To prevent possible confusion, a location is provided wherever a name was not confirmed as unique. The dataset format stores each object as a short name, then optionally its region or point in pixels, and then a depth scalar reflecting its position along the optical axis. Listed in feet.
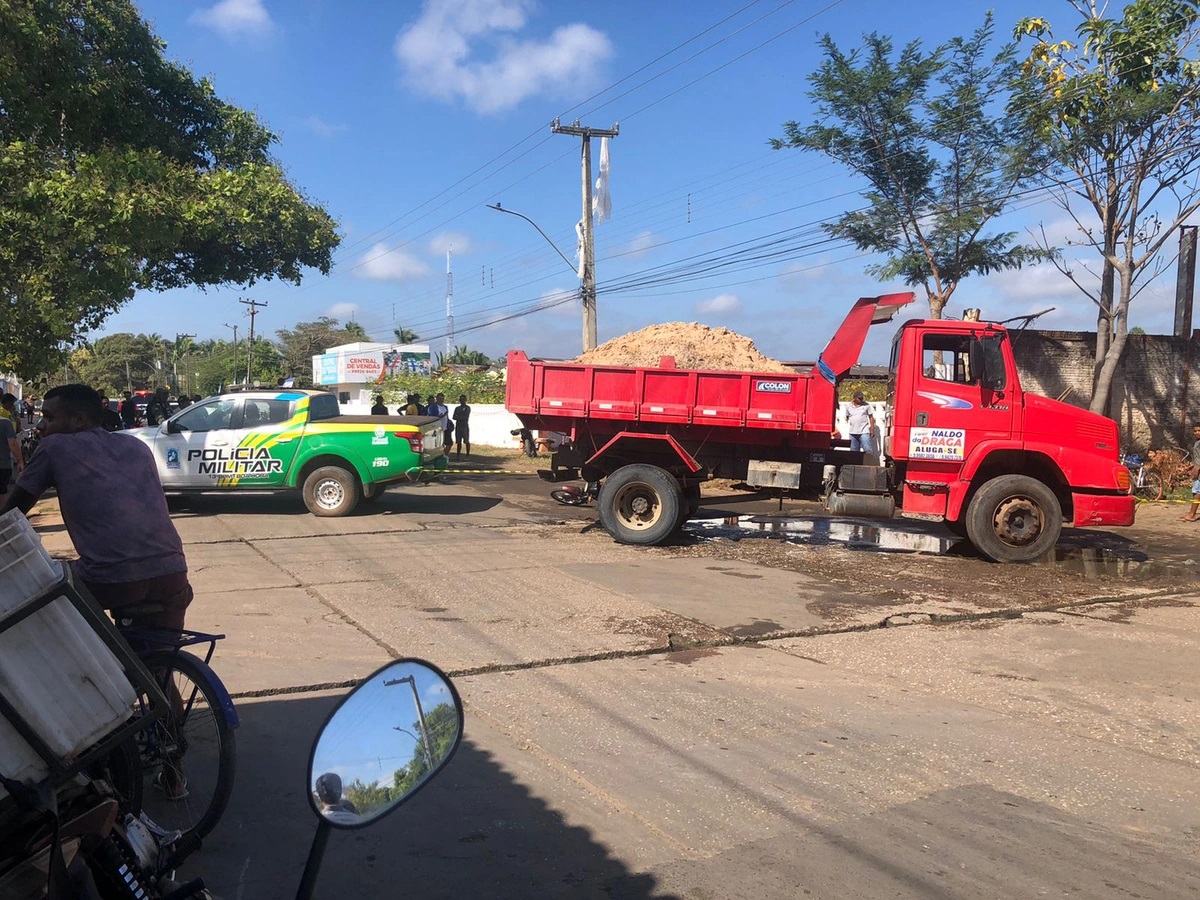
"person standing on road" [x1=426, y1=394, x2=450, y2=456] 76.33
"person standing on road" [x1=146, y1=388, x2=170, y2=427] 60.02
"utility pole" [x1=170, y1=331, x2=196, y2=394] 286.38
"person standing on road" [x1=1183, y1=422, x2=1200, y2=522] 47.19
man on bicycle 12.66
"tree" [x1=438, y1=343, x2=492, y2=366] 201.57
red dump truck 34.30
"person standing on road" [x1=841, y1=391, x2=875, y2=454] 46.49
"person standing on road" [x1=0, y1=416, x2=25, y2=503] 28.96
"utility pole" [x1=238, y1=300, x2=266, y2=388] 228.22
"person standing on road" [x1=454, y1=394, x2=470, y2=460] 82.28
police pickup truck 41.37
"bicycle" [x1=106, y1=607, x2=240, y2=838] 11.99
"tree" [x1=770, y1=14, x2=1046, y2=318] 57.98
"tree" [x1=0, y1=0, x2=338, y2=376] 41.78
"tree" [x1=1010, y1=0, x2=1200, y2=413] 48.80
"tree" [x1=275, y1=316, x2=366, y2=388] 250.78
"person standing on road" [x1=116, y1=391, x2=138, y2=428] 70.23
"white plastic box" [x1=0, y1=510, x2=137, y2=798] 7.63
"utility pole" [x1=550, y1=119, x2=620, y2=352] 78.38
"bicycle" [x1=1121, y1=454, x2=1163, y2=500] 55.57
